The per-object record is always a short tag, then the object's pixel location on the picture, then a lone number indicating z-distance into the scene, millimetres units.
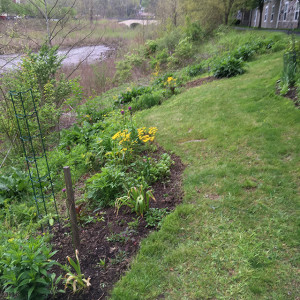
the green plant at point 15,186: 3760
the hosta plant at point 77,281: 2049
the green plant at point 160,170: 3689
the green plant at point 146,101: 7418
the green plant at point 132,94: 8094
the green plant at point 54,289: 2010
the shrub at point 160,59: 14349
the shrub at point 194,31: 18828
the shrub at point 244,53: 9508
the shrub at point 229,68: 7966
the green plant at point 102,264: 2332
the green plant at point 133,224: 2842
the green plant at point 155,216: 2887
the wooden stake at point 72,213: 2389
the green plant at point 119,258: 2418
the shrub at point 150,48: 16828
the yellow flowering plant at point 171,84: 7991
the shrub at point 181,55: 13711
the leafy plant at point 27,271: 1868
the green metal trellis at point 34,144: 3955
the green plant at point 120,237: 2654
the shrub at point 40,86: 5000
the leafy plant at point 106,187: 3312
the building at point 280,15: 17953
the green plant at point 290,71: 5605
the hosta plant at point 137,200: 2977
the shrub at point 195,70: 10172
